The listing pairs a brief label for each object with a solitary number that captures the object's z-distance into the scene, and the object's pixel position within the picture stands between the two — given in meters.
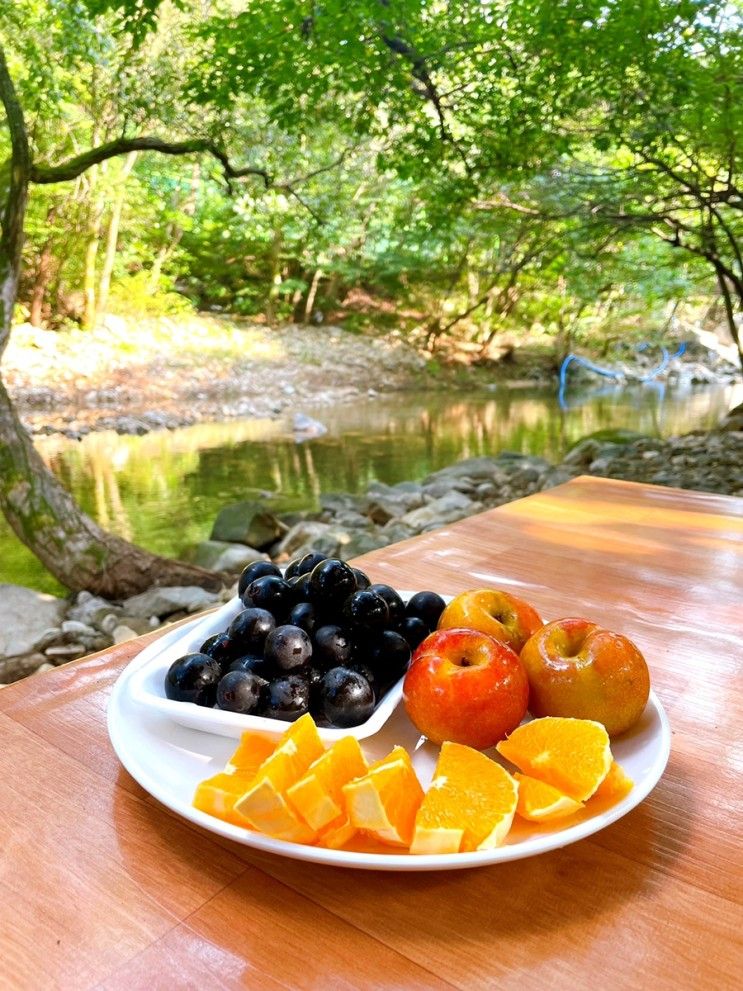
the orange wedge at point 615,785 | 0.52
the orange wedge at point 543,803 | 0.49
